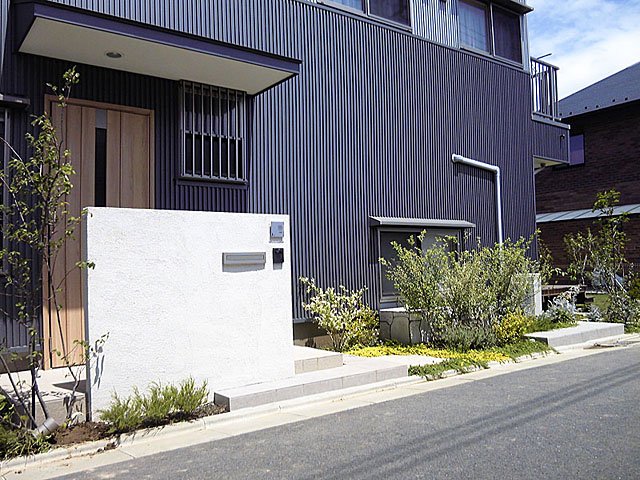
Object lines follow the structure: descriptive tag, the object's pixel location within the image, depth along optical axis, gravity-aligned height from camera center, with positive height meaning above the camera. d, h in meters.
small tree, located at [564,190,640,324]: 14.02 +0.14
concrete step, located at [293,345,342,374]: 8.03 -1.01
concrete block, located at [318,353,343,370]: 8.24 -1.05
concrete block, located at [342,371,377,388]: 7.67 -1.20
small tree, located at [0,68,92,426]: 5.59 +0.72
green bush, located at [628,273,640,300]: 14.17 -0.38
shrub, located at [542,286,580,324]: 12.88 -0.78
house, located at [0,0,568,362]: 7.86 +2.65
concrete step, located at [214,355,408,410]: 6.74 -1.16
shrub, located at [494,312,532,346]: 10.73 -0.91
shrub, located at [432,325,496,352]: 10.17 -0.97
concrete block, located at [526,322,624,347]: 11.10 -1.09
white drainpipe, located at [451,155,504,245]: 13.38 +1.96
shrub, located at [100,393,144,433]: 5.74 -1.16
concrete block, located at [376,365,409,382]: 8.05 -1.19
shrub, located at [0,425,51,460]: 5.20 -1.25
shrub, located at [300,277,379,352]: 10.06 -0.58
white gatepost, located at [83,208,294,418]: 6.22 -0.19
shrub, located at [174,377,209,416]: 6.23 -1.11
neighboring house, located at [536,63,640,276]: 21.64 +3.65
